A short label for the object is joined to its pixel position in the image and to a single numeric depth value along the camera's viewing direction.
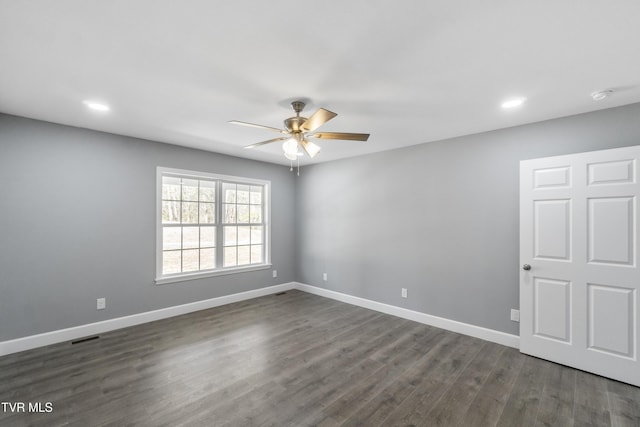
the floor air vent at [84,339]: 3.25
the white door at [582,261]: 2.52
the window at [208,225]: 4.21
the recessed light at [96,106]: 2.72
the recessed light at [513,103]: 2.58
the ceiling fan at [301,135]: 2.58
